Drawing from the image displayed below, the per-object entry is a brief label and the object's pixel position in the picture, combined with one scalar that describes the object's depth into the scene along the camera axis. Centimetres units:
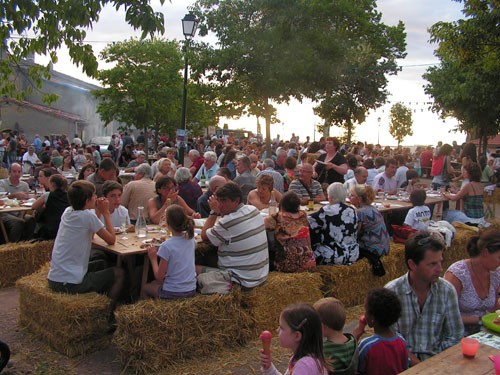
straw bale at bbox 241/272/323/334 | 502
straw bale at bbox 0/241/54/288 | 652
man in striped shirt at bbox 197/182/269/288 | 482
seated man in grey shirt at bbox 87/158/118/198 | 725
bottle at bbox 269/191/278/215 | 653
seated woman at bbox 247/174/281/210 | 702
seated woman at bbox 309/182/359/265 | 570
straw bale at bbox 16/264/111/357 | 448
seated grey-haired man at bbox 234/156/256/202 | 833
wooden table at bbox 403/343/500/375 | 270
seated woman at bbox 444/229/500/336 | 363
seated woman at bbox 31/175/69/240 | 646
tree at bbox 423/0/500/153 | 1258
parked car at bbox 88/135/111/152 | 3902
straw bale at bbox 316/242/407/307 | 583
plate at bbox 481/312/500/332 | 329
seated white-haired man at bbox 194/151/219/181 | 993
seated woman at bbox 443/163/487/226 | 878
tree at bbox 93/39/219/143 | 3316
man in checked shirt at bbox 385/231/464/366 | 333
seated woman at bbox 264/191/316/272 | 545
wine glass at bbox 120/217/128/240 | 550
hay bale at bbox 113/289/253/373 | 427
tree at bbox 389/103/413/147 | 5722
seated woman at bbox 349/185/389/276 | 621
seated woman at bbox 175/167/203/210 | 759
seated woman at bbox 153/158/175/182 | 855
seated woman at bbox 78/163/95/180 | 788
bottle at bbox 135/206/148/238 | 552
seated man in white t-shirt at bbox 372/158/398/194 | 1020
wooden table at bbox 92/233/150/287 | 484
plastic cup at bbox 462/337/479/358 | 285
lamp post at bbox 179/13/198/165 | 1344
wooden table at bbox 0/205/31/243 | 725
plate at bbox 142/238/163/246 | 507
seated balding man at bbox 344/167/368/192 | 880
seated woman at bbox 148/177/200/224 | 623
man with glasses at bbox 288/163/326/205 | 803
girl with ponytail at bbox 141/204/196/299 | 449
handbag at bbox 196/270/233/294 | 477
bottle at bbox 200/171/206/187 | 1005
